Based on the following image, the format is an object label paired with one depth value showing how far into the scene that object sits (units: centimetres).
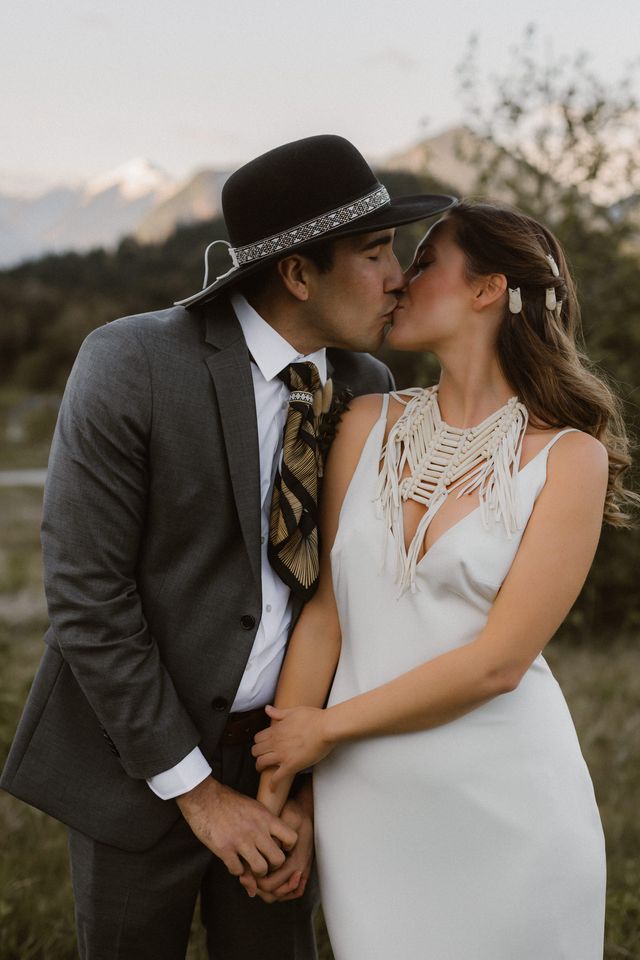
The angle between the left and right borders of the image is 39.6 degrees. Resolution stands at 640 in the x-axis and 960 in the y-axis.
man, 192
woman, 190
